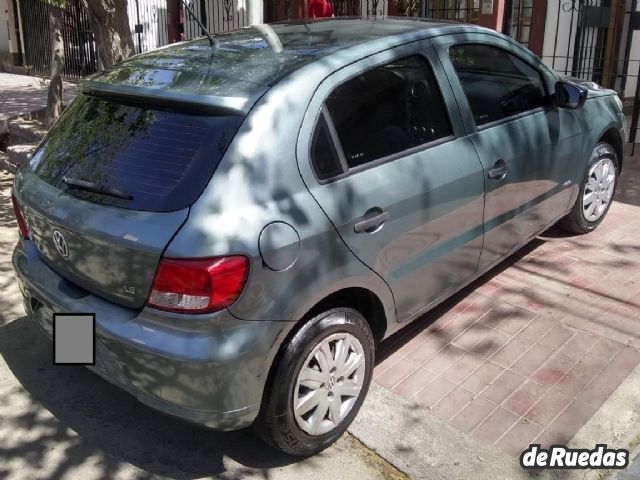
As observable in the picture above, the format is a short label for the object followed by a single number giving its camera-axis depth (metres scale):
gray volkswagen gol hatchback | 2.54
